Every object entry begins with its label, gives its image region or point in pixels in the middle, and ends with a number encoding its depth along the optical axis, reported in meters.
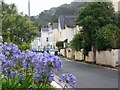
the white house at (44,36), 63.17
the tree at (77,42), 28.50
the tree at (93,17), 25.05
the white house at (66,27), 47.99
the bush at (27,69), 4.62
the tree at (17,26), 18.02
